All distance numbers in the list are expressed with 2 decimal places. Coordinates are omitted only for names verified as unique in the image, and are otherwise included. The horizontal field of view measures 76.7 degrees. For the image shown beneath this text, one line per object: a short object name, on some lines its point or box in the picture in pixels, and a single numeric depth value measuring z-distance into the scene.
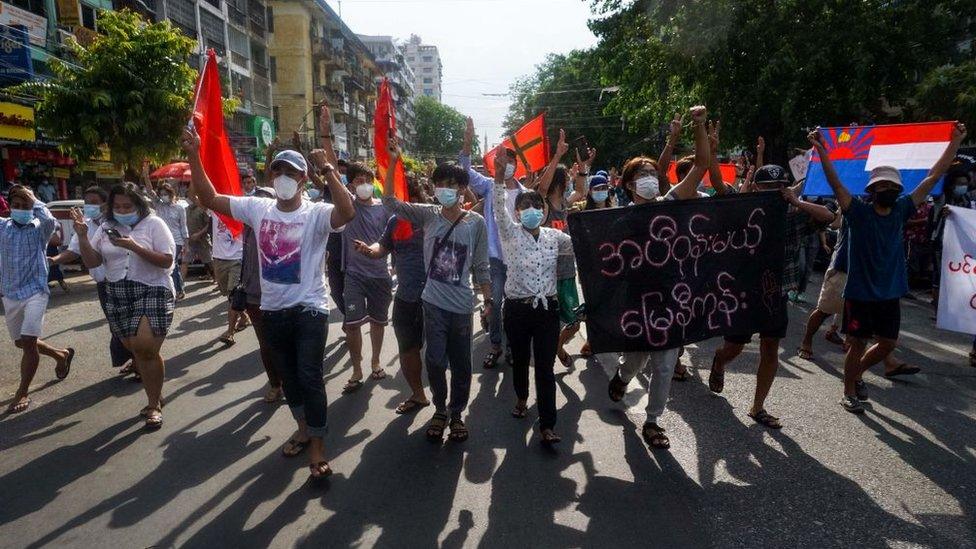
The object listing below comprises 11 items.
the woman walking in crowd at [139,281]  4.56
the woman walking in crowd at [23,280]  4.99
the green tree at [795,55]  15.36
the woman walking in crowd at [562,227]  5.52
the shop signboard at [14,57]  14.71
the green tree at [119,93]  13.59
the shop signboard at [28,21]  16.25
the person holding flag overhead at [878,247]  4.52
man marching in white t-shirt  3.67
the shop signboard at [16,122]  16.28
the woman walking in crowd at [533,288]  4.10
